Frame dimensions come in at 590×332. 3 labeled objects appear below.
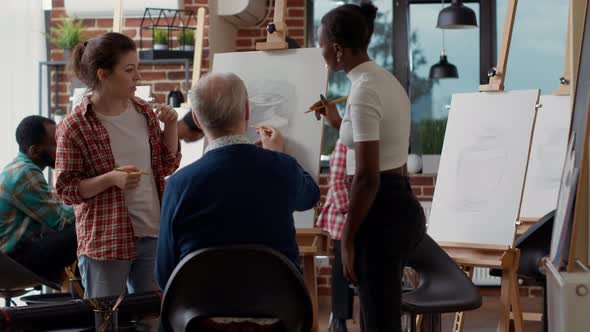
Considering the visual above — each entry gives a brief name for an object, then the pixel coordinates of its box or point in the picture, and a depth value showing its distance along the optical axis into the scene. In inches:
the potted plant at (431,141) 259.3
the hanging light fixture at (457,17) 229.1
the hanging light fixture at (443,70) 251.3
